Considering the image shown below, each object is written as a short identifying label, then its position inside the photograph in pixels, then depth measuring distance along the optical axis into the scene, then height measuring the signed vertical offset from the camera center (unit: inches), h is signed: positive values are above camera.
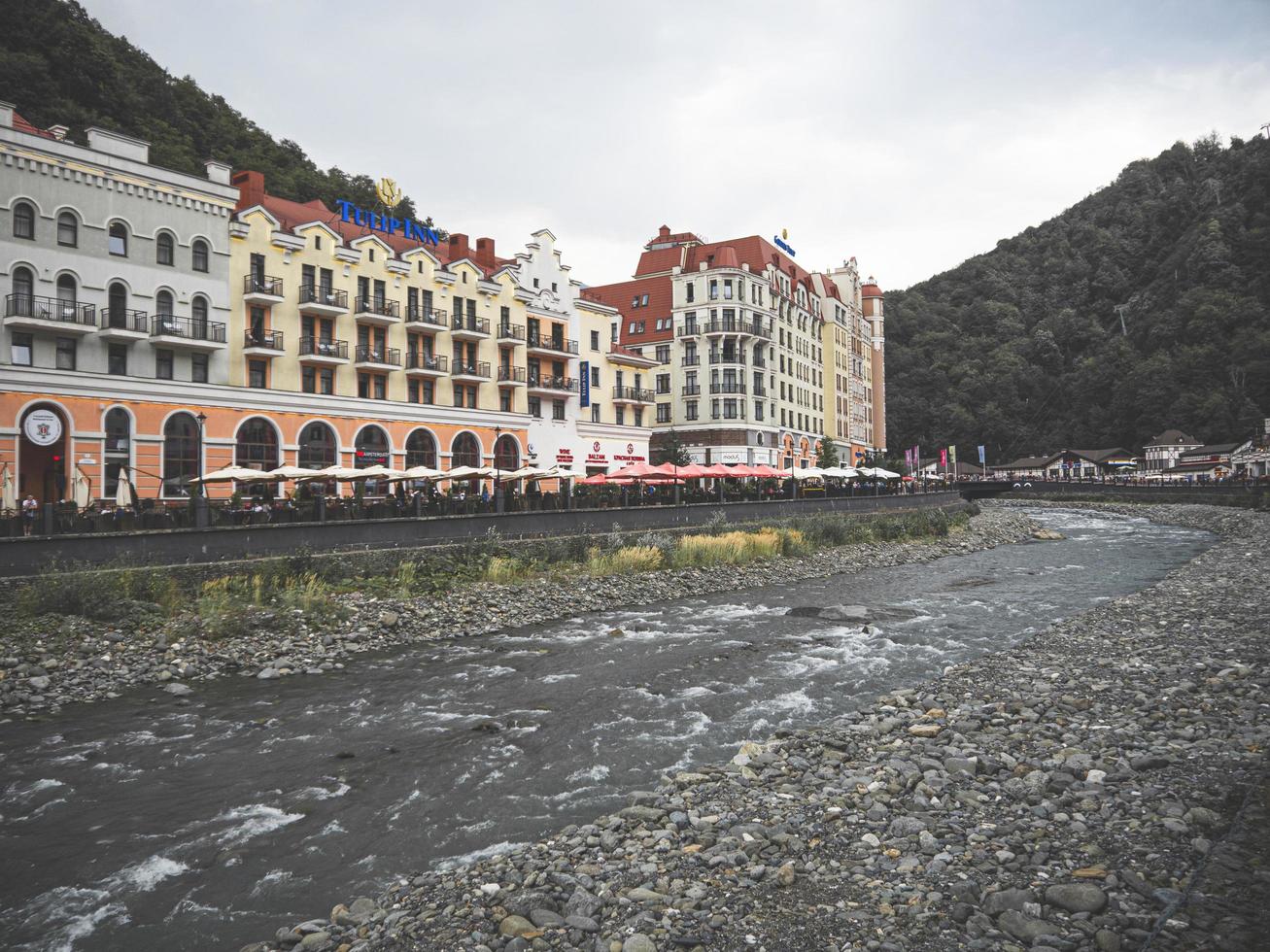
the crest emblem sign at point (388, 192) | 2096.5 +793.9
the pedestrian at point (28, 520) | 820.6 -42.0
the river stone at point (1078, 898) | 218.0 -124.7
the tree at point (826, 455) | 3385.8 +81.8
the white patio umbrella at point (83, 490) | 1061.1 -13.5
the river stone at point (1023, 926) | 209.3 -127.9
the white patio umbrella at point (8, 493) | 1018.1 -15.0
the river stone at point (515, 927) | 241.0 -144.2
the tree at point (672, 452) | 2630.4 +80.9
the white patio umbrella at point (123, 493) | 1115.3 -20.1
